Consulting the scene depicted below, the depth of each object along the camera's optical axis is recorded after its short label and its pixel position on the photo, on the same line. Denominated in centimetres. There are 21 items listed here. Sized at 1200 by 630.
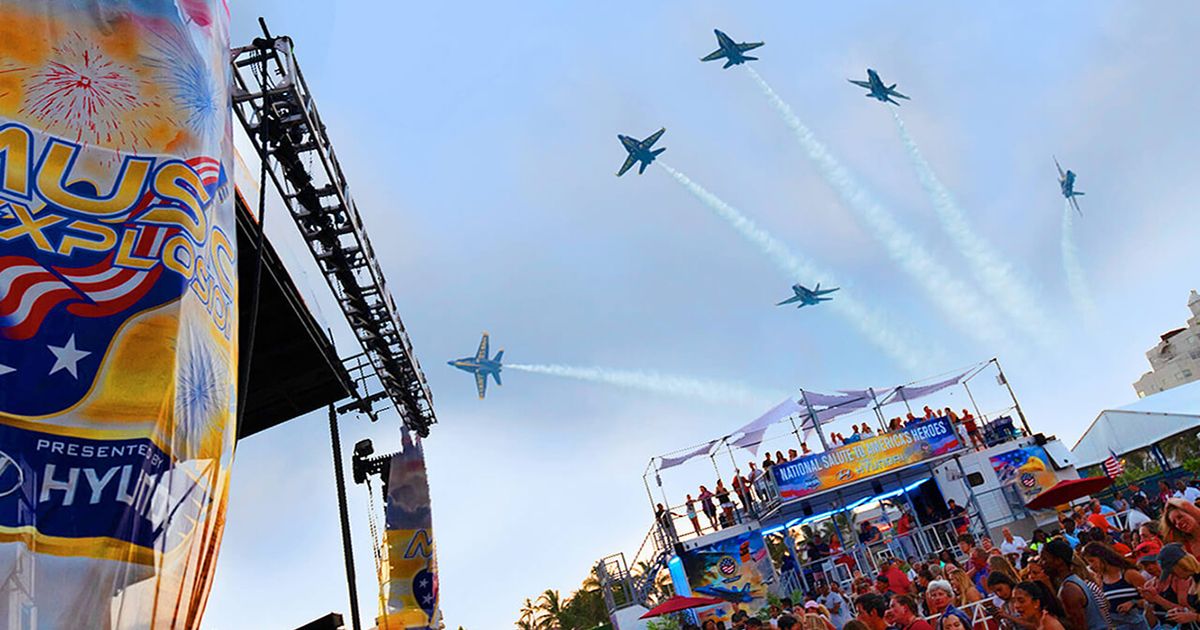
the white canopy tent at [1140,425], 2780
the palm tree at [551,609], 5094
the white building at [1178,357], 9175
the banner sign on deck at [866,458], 2131
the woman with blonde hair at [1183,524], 504
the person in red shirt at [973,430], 2305
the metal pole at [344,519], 1519
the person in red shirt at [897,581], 1091
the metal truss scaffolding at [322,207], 1093
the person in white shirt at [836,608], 1275
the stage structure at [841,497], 2123
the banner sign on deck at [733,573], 2158
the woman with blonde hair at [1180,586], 490
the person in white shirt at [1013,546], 1134
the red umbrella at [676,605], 1529
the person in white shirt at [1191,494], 1024
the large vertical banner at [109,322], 375
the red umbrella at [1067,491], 1361
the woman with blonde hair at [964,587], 791
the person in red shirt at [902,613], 639
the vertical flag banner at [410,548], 1808
